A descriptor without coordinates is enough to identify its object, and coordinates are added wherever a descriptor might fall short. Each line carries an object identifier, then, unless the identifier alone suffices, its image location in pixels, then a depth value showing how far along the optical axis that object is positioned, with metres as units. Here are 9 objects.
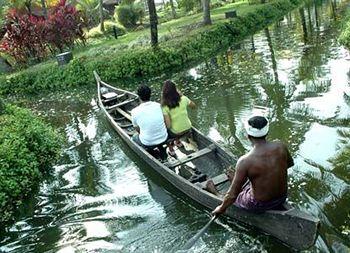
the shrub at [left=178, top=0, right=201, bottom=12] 35.34
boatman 5.35
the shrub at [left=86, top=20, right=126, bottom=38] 30.42
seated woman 8.39
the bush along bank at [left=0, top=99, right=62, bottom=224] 8.66
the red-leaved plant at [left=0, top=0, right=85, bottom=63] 24.05
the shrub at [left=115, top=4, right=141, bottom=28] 32.59
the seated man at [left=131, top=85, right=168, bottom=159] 8.42
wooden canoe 5.50
